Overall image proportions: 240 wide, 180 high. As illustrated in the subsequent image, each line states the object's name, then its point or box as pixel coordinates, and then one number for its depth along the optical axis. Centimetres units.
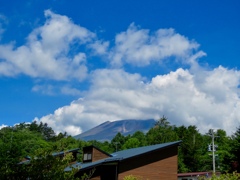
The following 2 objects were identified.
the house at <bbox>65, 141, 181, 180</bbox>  3250
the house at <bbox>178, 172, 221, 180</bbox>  5215
